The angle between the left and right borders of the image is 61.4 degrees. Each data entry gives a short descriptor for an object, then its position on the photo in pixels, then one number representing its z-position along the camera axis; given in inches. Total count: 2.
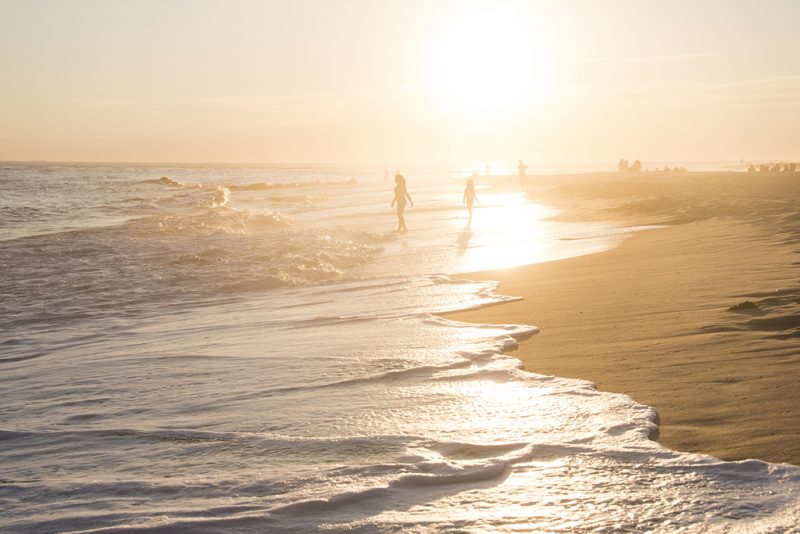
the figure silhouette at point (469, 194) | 1024.9
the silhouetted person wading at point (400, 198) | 885.8
